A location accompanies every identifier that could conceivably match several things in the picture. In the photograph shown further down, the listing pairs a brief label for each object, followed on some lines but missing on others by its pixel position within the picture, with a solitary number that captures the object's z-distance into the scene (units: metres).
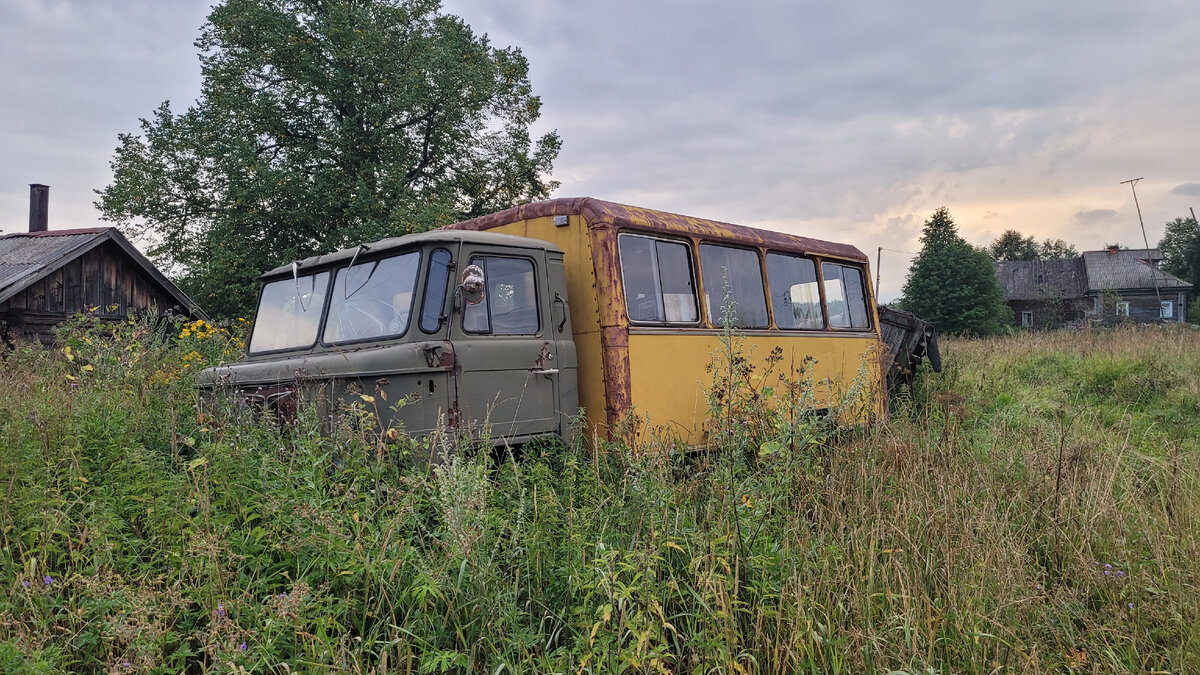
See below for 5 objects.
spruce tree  40.22
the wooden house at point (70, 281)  18.06
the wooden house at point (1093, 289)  54.56
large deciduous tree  22.89
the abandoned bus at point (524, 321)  5.00
